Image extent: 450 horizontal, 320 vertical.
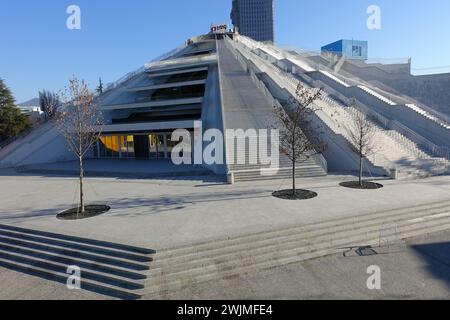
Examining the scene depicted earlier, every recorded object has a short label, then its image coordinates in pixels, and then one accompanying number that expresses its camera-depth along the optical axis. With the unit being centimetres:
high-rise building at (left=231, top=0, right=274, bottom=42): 14638
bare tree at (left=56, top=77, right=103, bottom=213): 1166
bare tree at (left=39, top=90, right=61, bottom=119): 1849
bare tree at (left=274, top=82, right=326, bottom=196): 1343
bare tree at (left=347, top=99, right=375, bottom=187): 1781
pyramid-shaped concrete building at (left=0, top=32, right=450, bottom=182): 1848
